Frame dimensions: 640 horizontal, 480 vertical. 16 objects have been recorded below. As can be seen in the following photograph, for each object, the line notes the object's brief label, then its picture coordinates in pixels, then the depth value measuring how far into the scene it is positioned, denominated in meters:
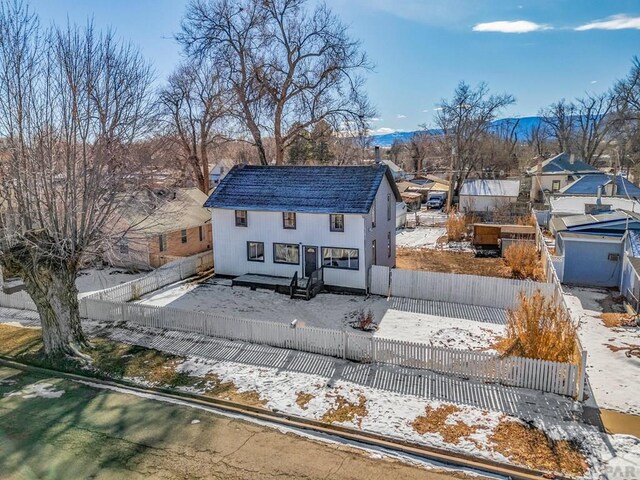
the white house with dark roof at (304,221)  20.77
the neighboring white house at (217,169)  80.91
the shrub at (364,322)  16.64
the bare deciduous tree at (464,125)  51.31
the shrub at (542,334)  12.25
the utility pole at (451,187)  45.01
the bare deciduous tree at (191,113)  32.44
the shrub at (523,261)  22.92
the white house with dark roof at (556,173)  50.92
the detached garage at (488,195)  42.09
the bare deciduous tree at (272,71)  29.58
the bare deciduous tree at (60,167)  12.78
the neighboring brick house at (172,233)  23.85
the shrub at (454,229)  33.39
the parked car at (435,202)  53.34
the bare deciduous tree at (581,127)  70.94
